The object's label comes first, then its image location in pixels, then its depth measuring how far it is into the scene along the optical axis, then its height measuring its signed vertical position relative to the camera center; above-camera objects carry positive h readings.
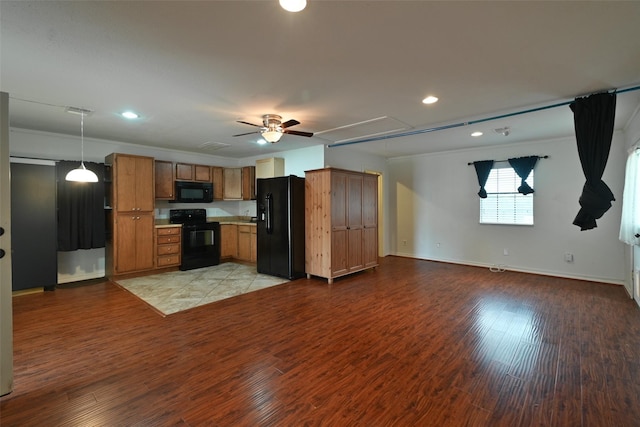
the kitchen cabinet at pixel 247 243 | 6.46 -0.71
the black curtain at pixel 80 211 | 4.70 +0.03
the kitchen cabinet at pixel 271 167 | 6.15 +1.00
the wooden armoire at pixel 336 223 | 4.89 -0.20
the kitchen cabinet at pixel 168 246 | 5.58 -0.68
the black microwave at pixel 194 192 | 6.06 +0.46
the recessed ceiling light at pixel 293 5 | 1.63 +1.22
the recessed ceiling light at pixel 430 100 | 3.15 +1.28
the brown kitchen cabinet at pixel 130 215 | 5.05 -0.04
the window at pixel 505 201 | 5.53 +0.22
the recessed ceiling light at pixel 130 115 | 3.62 +1.29
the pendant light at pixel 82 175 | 3.82 +0.51
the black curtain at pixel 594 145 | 2.76 +0.65
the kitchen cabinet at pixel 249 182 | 6.82 +0.73
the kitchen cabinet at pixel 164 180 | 5.79 +0.68
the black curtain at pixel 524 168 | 5.32 +0.83
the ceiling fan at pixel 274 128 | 3.64 +1.11
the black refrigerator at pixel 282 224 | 5.06 -0.22
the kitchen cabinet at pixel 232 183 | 6.96 +0.73
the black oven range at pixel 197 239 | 5.88 -0.56
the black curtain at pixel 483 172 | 5.82 +0.82
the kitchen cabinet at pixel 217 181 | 6.71 +0.75
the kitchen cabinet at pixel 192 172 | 6.11 +0.90
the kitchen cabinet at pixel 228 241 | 6.73 -0.67
